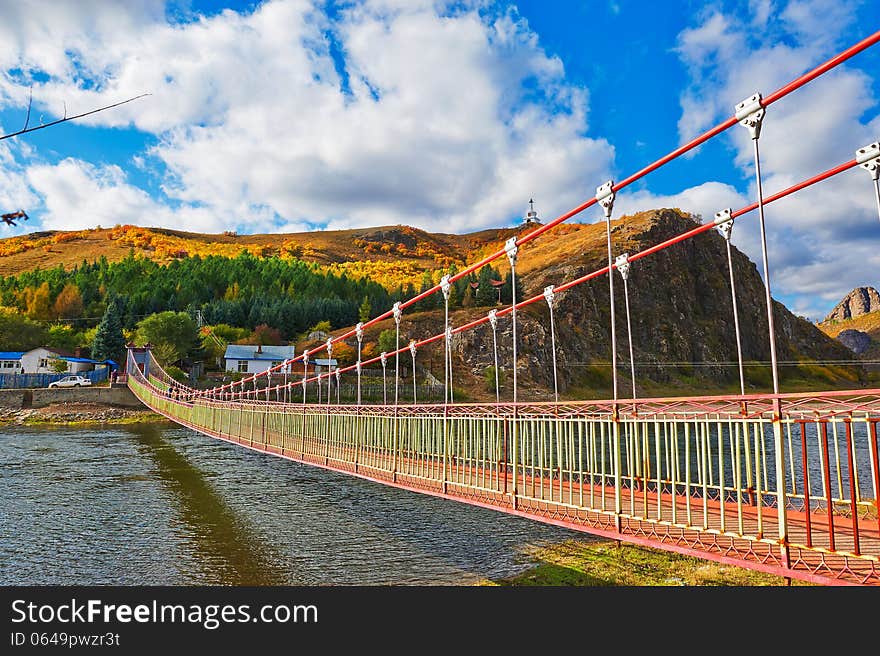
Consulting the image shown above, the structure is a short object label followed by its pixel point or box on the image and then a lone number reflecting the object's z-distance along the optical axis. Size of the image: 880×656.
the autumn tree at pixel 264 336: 80.81
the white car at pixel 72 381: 49.80
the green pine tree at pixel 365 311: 89.59
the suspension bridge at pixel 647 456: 4.83
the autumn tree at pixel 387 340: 64.31
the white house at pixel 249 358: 66.44
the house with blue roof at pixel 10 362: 63.04
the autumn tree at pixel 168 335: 63.97
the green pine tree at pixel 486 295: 84.12
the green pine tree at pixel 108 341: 69.88
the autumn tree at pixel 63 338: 75.06
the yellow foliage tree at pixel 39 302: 93.00
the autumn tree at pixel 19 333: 68.56
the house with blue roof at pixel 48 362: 62.62
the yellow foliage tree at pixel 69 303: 91.18
